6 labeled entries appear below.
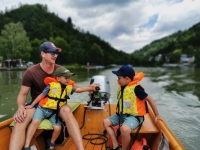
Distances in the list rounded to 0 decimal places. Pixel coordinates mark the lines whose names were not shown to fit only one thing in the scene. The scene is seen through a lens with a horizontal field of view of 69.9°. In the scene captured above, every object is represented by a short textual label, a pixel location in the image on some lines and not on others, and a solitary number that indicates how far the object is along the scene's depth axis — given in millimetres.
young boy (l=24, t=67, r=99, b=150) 1973
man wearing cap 1774
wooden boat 1800
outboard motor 3003
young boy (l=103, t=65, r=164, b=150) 2018
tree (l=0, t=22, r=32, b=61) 31628
